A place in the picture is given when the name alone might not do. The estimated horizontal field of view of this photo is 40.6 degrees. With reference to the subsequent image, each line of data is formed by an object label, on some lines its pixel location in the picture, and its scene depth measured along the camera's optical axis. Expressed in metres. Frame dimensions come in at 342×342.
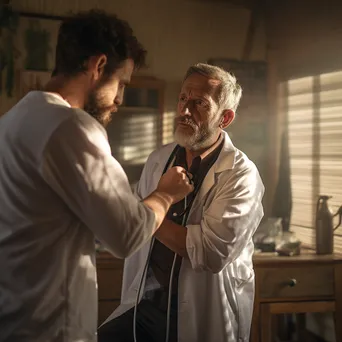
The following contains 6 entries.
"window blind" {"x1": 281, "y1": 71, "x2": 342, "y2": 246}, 2.34
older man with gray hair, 1.45
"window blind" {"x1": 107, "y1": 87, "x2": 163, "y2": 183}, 2.66
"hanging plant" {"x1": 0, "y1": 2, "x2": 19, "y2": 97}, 2.49
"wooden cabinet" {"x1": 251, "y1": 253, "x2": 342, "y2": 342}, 2.06
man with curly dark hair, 0.94
